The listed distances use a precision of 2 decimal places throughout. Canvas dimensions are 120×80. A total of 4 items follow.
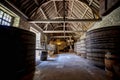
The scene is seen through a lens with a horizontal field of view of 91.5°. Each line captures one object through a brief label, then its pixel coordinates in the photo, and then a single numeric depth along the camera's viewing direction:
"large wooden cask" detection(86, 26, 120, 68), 1.97
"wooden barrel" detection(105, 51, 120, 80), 1.33
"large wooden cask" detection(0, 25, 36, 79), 1.25
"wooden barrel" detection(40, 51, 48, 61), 3.45
